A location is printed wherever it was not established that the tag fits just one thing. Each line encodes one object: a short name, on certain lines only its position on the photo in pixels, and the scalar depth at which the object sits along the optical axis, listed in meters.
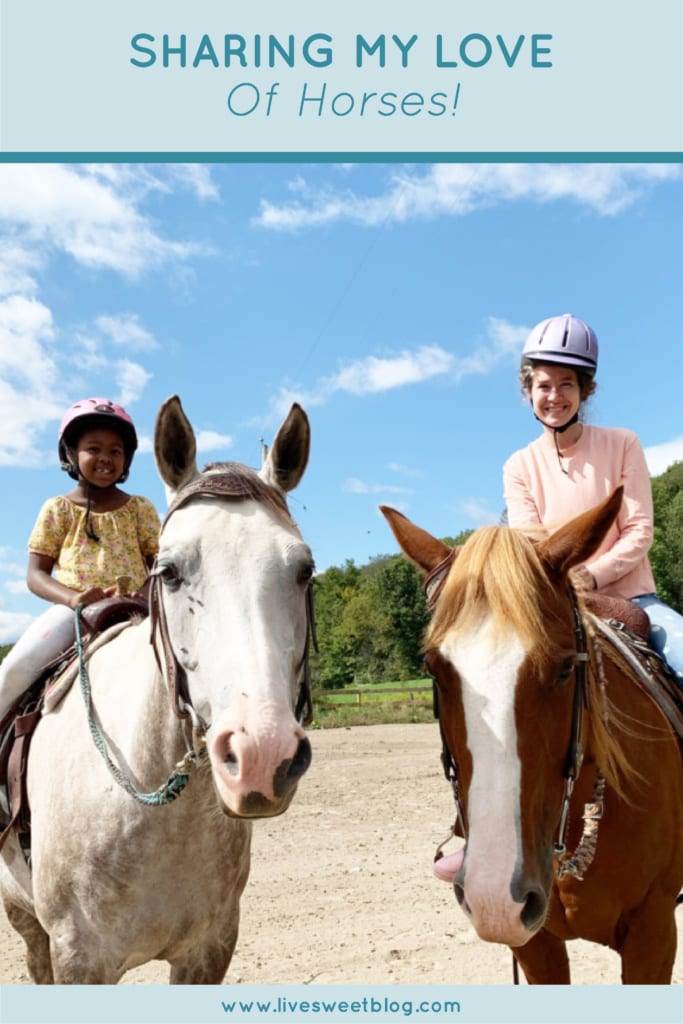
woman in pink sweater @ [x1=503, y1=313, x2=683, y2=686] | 3.75
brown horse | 2.28
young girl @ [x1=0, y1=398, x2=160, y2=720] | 4.19
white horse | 2.32
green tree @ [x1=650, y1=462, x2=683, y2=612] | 35.81
